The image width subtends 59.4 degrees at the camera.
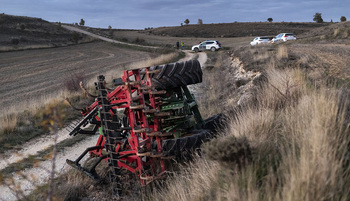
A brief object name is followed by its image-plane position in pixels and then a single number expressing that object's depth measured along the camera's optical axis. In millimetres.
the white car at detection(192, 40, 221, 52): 43906
